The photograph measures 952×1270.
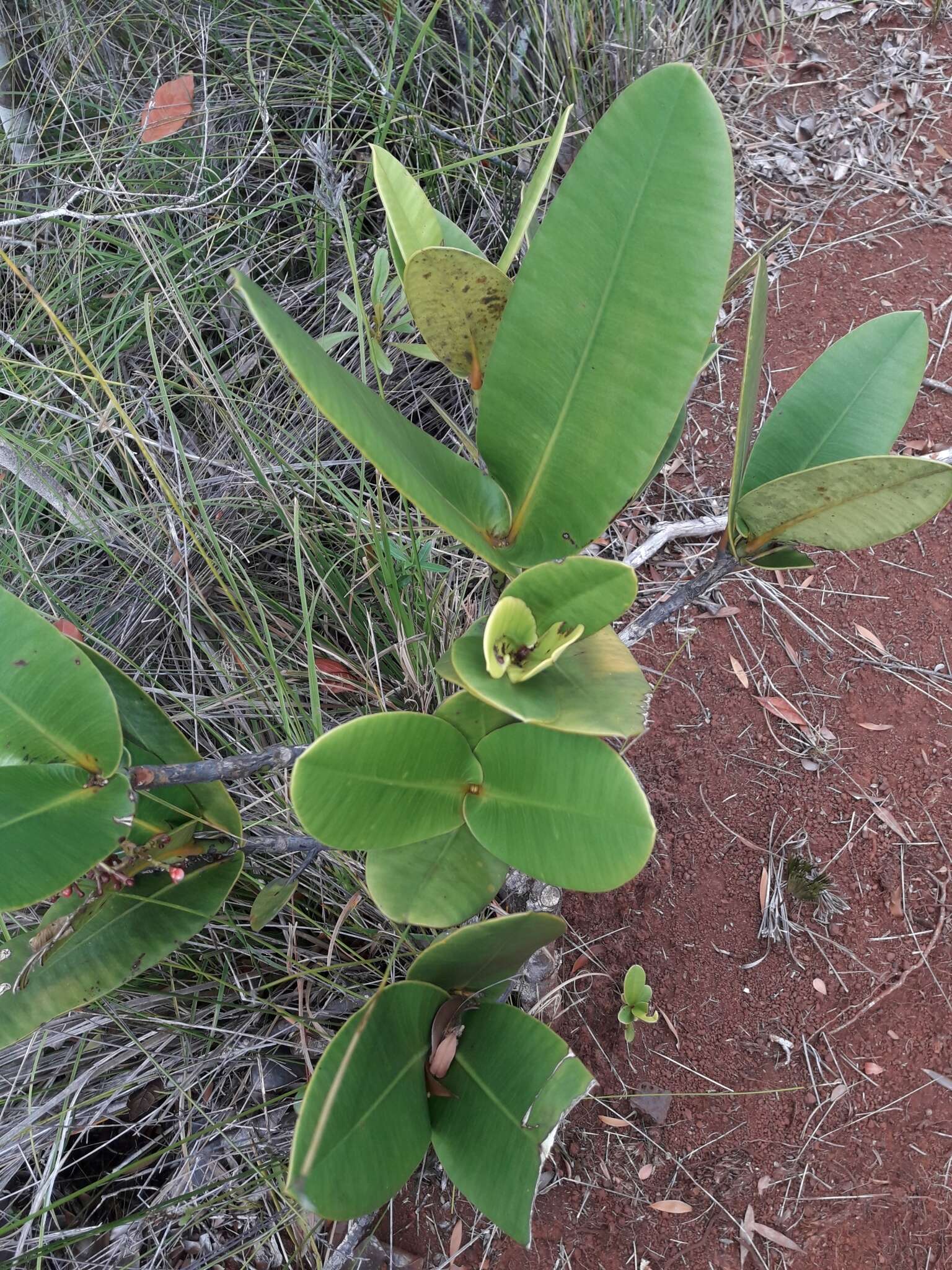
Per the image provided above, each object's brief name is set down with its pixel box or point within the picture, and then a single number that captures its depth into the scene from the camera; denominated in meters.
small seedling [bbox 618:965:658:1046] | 1.06
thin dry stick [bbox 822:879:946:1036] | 1.16
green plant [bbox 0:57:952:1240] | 0.61
